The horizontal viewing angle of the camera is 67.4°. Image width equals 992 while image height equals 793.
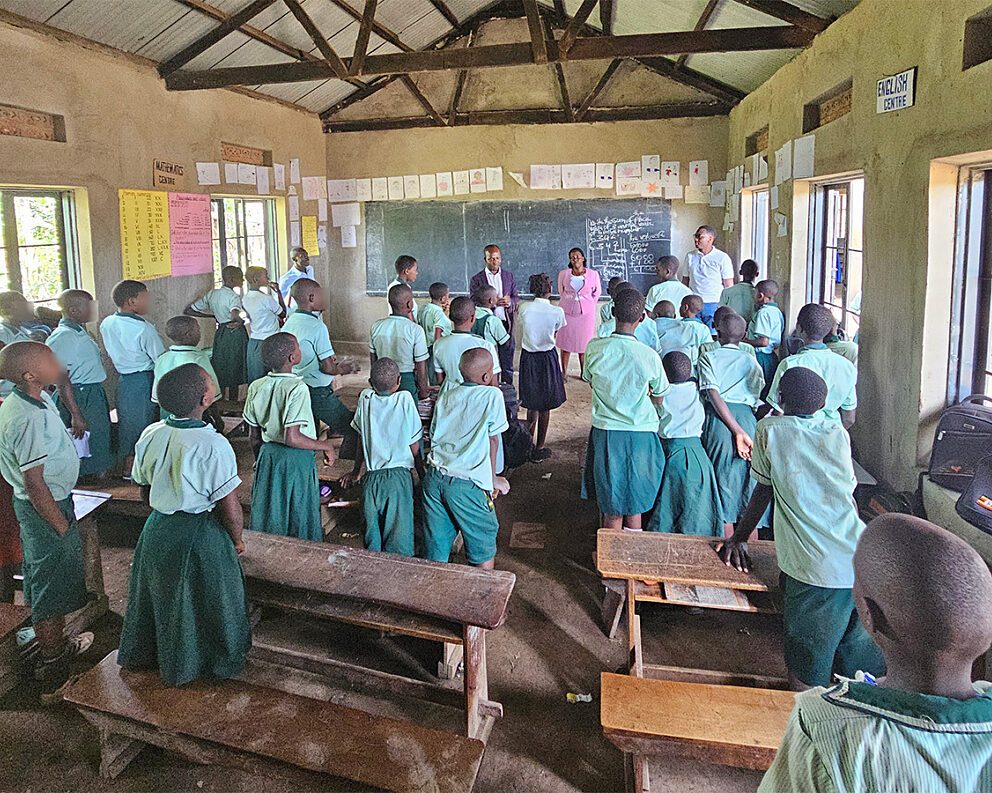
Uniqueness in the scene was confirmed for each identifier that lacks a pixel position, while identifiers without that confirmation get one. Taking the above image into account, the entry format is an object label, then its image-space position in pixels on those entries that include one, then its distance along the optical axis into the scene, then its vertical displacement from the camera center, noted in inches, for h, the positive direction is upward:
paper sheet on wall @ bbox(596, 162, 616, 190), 312.8 +44.8
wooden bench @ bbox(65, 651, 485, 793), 77.3 -48.6
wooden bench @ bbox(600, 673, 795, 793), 75.2 -45.4
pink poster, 232.8 +18.0
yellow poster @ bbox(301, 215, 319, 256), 323.0 +23.2
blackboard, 315.6 +20.8
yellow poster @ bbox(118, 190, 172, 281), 211.2 +16.5
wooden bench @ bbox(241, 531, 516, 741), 90.9 -38.6
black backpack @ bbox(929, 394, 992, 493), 112.8 -25.5
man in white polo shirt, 245.8 +2.4
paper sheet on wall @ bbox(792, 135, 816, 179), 189.9 +31.8
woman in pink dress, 263.9 -8.7
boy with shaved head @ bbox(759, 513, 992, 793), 36.9 -21.8
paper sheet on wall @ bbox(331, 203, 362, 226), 343.0 +33.3
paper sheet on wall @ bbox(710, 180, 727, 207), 306.0 +35.6
